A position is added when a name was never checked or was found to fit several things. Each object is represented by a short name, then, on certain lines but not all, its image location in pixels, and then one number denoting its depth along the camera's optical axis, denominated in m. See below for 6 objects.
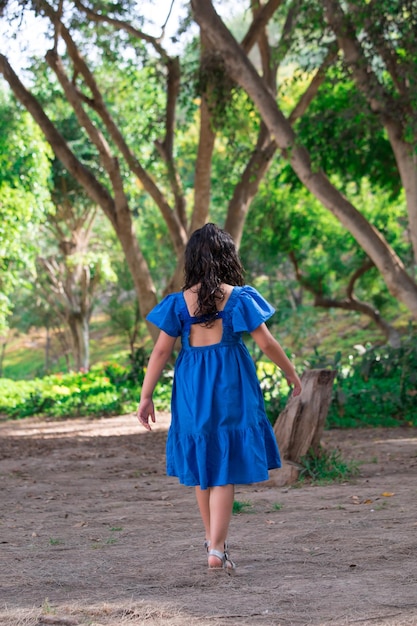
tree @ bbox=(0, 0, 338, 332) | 14.75
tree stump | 7.94
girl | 4.67
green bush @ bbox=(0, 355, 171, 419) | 15.60
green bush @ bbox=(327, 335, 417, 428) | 12.10
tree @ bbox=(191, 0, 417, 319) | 12.44
